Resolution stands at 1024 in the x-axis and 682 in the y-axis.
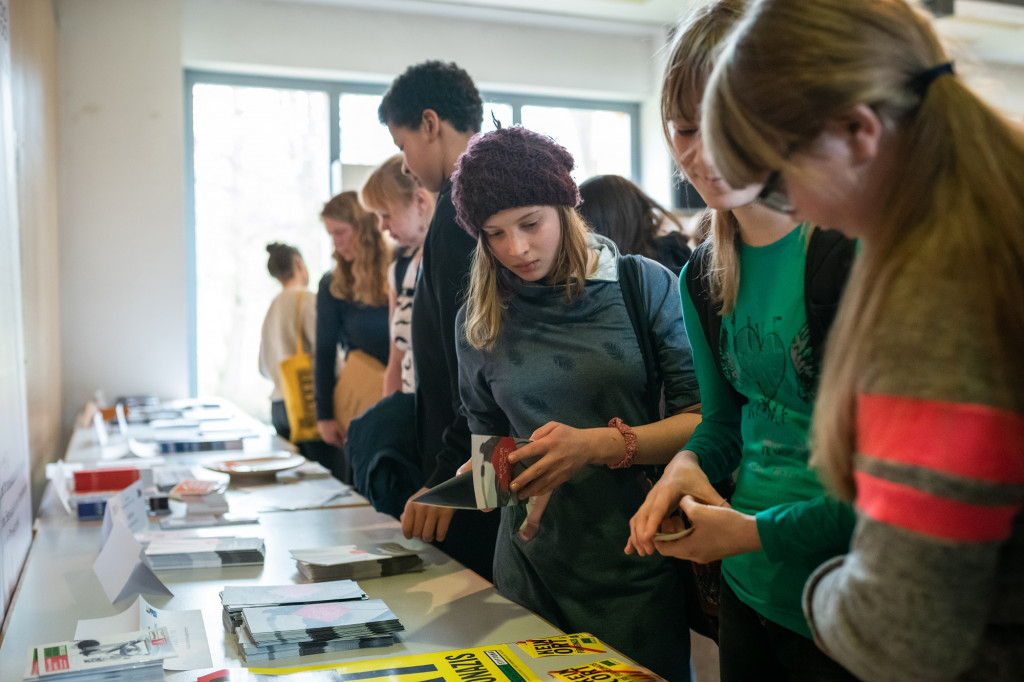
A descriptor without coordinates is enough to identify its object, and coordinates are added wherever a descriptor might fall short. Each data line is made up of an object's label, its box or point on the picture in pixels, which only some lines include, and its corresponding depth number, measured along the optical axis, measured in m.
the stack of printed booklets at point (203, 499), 2.06
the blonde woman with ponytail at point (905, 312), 0.55
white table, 1.26
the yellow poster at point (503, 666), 1.09
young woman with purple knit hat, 1.53
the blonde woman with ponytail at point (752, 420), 0.96
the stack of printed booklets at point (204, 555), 1.65
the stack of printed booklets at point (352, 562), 1.53
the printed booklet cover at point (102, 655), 1.10
